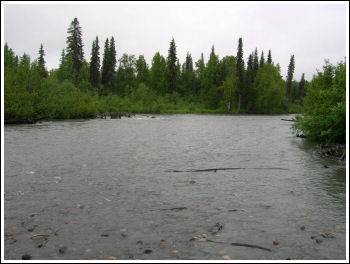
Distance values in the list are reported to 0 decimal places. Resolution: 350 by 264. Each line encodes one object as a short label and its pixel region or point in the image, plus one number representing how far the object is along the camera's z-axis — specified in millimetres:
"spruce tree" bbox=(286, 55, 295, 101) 110056
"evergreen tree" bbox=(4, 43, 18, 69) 81162
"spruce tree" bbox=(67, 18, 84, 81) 85250
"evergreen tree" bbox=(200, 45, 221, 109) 86369
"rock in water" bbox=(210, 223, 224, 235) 6605
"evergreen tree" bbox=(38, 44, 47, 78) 92606
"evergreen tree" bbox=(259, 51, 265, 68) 94588
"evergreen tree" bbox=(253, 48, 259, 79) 90300
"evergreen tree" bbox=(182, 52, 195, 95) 100938
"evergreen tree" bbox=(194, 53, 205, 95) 96125
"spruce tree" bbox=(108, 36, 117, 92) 89962
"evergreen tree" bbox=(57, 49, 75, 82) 79000
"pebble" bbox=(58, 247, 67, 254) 5654
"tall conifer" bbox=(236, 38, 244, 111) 82250
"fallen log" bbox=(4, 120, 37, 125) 34047
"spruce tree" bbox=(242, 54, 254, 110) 82875
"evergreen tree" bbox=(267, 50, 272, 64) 100000
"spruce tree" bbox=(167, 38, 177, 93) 93312
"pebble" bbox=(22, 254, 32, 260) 5434
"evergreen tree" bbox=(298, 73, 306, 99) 115094
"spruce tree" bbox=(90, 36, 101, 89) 86500
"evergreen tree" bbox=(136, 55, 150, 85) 99938
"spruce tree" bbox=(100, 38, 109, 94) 89438
